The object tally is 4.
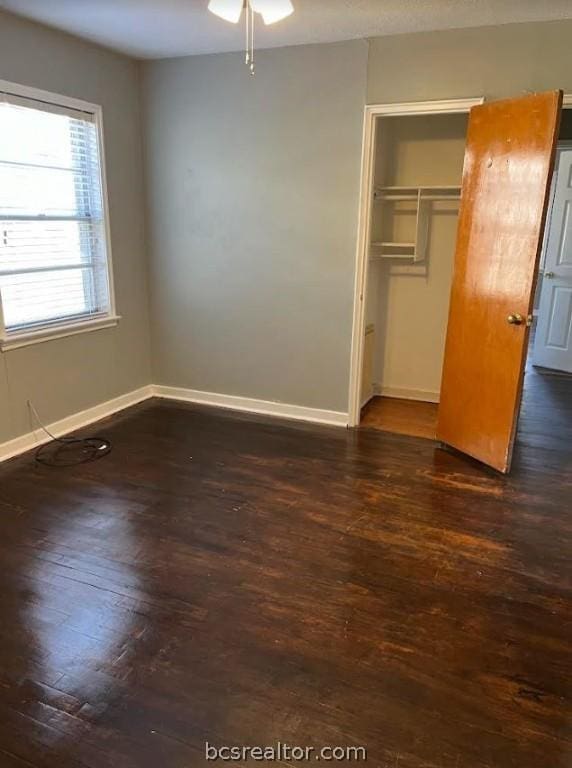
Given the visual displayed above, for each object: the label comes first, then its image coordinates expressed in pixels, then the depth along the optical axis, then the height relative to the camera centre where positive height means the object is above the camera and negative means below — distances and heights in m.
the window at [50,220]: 3.35 +0.07
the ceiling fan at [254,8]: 2.37 +0.96
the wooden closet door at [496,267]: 2.97 -0.14
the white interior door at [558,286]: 5.45 -0.43
